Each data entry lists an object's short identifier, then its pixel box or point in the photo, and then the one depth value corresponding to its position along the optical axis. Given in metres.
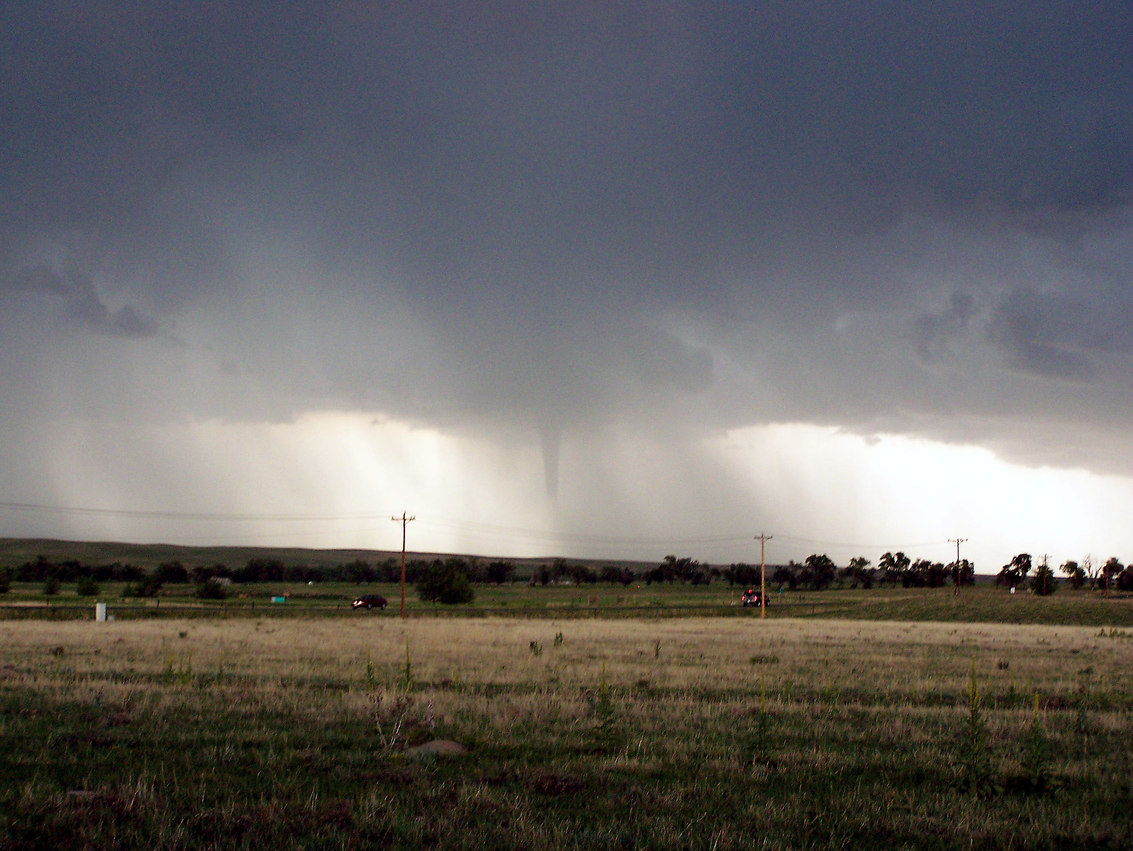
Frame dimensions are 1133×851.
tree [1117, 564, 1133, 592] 176.25
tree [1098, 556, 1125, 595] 182.62
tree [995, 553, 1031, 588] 193.20
